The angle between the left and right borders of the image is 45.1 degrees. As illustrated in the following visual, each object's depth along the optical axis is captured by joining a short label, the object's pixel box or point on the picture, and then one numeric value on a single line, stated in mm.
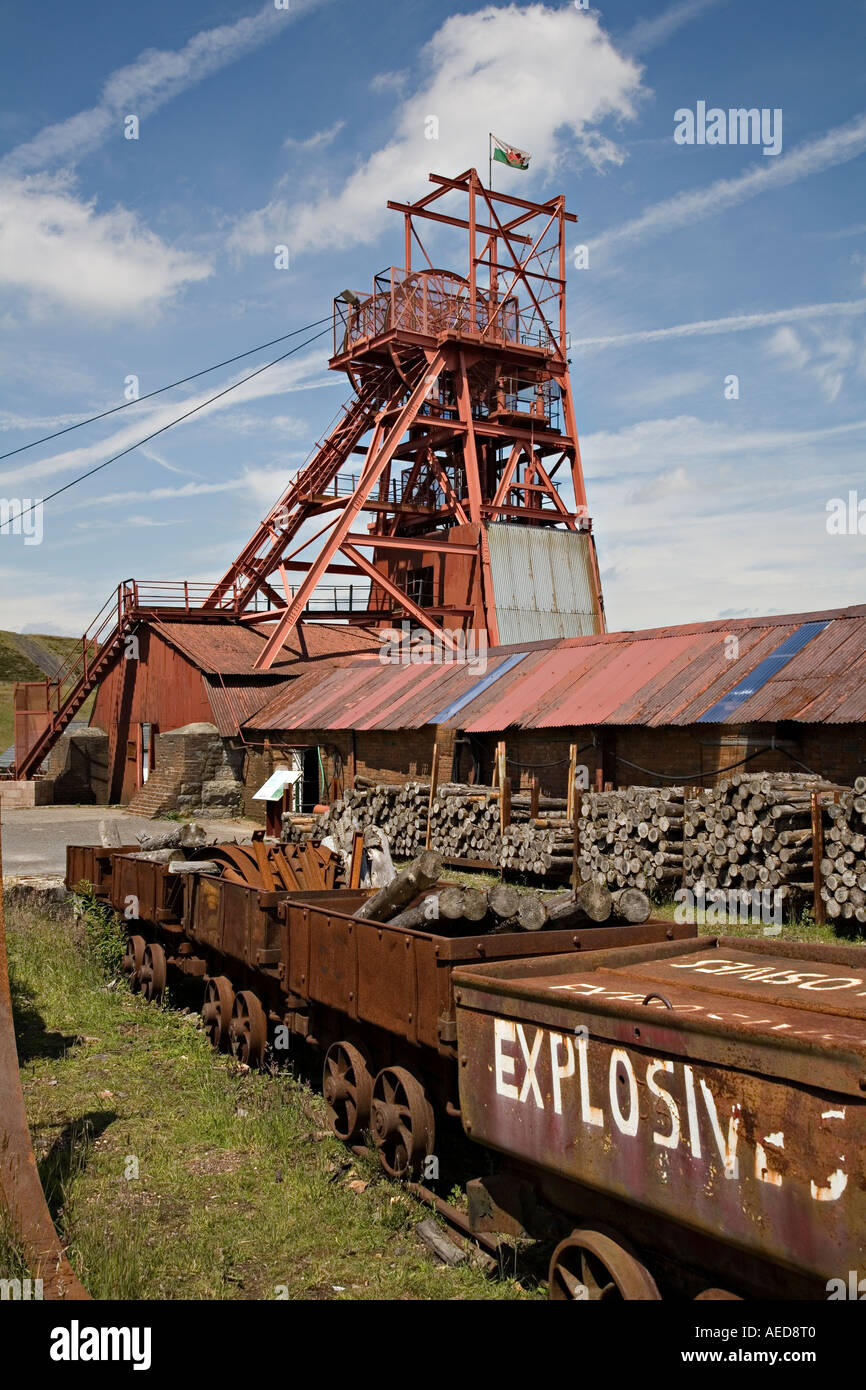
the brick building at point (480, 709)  14852
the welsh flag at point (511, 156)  33344
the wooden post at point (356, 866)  9734
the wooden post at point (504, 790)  16875
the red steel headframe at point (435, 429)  30453
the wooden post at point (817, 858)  12016
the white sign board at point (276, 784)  18656
